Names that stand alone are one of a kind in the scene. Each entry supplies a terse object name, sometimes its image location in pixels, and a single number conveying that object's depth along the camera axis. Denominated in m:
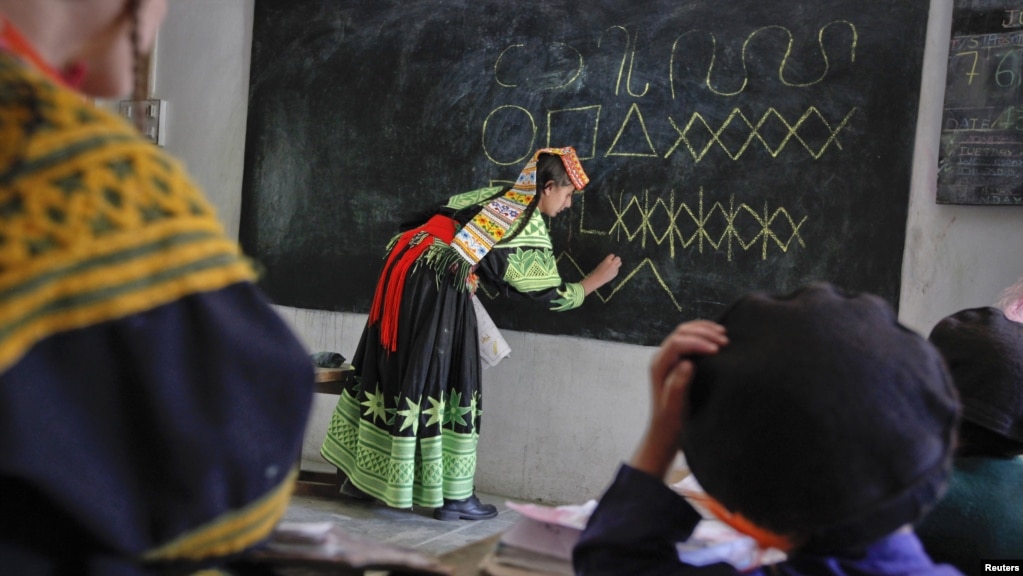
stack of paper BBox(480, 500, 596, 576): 1.15
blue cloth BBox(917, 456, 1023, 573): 1.34
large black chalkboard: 3.49
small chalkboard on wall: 3.04
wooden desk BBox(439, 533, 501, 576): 1.16
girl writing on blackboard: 3.71
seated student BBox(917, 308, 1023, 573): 1.35
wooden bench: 3.91
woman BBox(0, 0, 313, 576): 0.60
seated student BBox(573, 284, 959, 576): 0.81
